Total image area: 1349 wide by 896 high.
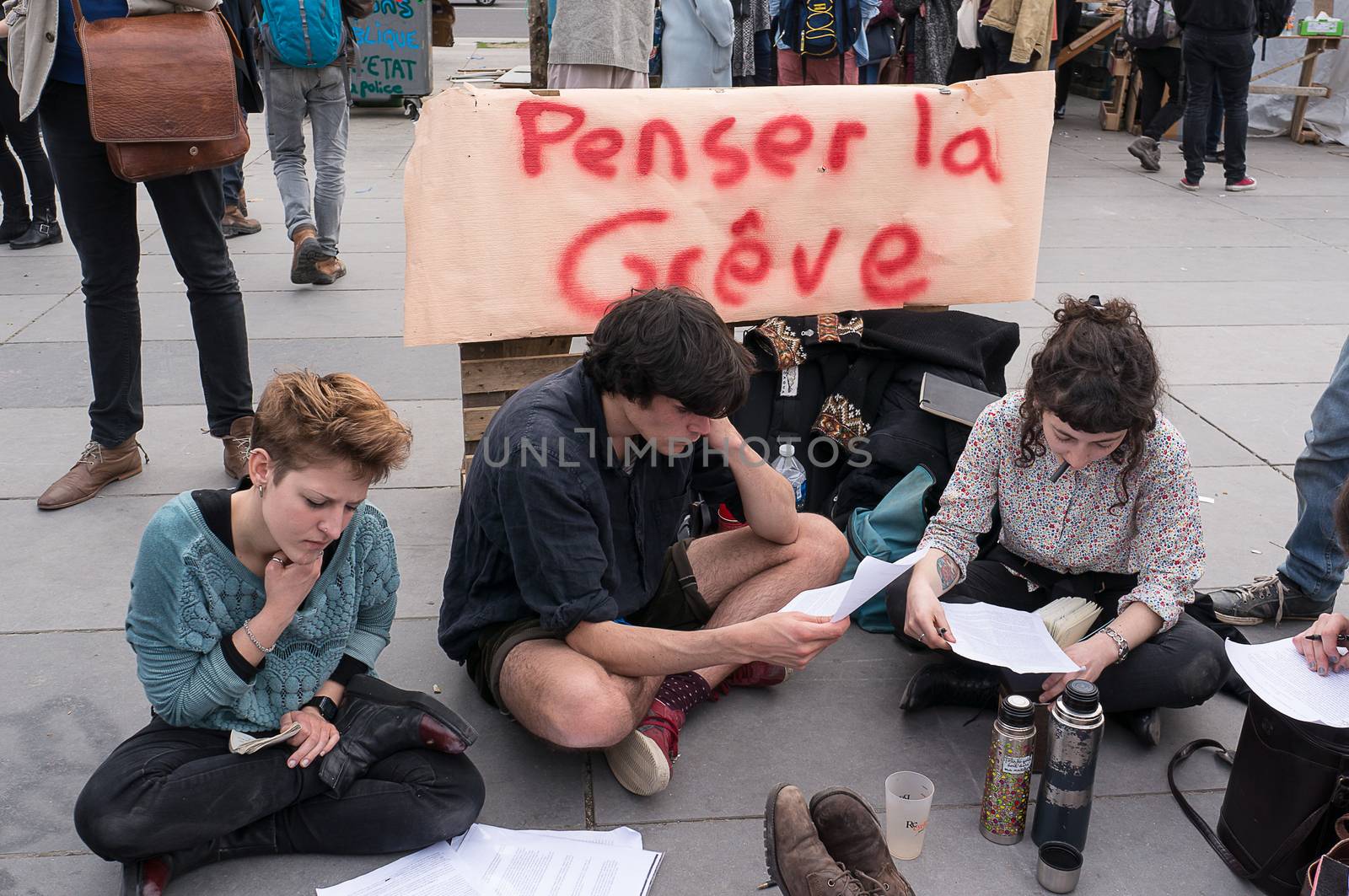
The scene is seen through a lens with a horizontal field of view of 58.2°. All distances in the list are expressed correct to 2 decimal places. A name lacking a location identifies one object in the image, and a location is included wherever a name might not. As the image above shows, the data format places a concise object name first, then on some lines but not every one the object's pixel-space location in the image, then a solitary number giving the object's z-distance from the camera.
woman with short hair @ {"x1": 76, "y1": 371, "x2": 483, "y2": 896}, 2.28
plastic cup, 2.49
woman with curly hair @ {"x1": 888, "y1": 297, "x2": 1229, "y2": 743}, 2.66
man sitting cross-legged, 2.52
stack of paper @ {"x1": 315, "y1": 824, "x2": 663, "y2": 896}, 2.38
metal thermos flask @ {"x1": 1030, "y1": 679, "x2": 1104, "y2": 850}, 2.41
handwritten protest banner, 3.49
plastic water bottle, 3.75
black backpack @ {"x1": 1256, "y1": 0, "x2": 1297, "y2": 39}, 8.36
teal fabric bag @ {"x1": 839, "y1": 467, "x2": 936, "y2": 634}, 3.49
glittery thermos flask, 2.49
